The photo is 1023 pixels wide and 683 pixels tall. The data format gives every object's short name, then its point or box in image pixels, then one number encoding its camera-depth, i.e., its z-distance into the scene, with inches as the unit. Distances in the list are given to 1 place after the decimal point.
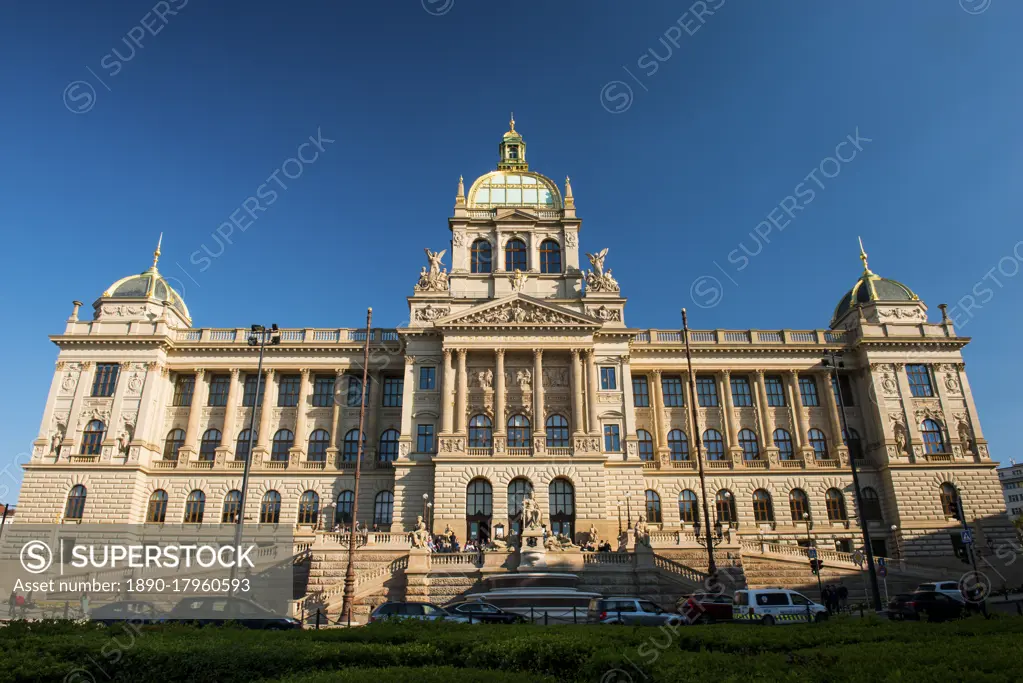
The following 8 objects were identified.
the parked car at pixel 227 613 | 965.8
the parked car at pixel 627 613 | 931.4
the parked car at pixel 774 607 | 1055.0
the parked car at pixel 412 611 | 914.7
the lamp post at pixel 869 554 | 1232.2
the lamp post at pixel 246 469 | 1309.1
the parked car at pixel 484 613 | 946.9
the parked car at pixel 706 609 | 1021.8
